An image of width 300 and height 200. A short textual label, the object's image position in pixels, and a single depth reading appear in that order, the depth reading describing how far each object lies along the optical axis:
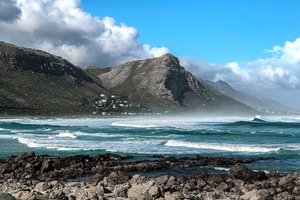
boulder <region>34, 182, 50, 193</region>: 23.84
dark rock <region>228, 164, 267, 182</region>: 26.81
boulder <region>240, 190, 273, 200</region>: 21.30
